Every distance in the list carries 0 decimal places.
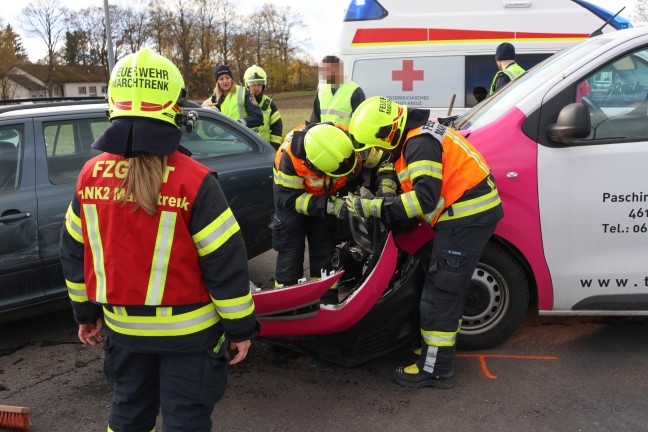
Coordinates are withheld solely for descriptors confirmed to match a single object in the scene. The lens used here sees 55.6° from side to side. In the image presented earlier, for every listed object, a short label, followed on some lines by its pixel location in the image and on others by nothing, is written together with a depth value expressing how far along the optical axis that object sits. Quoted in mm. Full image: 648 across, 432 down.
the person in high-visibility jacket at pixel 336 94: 5914
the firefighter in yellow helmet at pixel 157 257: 1906
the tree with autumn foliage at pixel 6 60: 46406
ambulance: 7578
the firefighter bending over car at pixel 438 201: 3094
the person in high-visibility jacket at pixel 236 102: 7074
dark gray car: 3771
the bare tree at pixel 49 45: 53688
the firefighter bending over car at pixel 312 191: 3518
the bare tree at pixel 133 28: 55175
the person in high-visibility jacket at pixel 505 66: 6262
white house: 69912
